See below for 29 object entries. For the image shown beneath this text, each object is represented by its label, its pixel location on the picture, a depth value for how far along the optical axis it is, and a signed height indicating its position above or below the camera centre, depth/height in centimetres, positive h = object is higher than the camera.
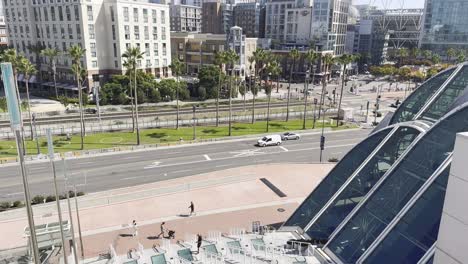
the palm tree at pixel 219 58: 7044 -340
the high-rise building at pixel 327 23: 15138 +824
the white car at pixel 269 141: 6003 -1649
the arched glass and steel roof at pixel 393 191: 1902 -912
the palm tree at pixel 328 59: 9100 -422
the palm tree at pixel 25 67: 5888 -467
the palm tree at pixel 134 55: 5944 -255
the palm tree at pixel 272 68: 7938 -576
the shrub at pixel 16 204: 3722 -1704
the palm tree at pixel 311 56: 8840 -338
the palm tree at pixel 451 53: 13575 -337
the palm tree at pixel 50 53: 9048 -359
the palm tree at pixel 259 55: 7842 -294
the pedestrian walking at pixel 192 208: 3458 -1610
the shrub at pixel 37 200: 3772 -1675
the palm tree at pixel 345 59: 8133 -371
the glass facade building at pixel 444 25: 16100 +848
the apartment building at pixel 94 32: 9731 +211
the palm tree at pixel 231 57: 7056 -310
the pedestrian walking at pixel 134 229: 3090 -1620
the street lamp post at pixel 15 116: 1023 -228
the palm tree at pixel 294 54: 8538 -285
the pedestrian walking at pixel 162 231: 3073 -1630
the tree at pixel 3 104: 6033 -1102
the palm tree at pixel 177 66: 7490 -532
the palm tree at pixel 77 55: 5814 -259
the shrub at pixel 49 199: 3843 -1697
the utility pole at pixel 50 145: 1784 -524
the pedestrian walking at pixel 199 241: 2607 -1441
